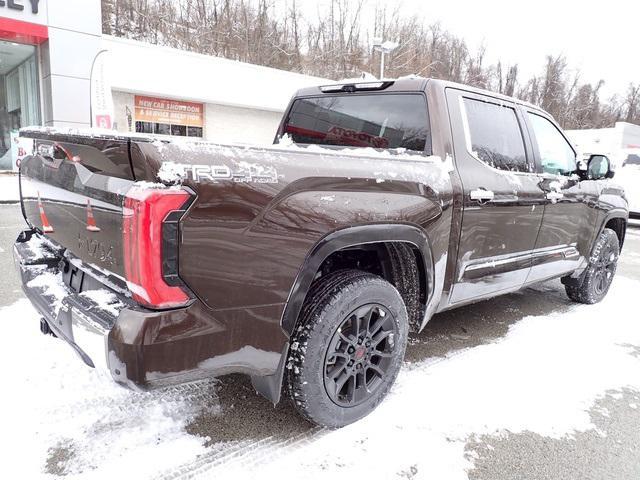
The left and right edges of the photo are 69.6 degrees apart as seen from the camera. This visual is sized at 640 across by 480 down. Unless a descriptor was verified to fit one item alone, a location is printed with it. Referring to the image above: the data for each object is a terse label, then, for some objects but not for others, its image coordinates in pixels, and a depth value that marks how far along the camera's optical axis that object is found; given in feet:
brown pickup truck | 5.46
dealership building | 42.63
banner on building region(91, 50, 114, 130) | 39.63
